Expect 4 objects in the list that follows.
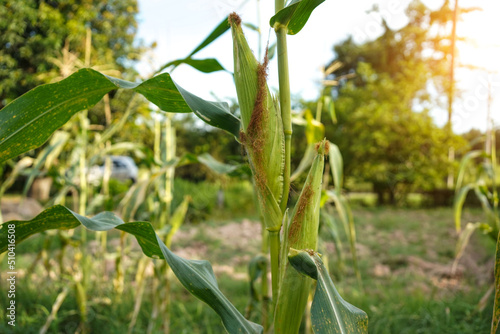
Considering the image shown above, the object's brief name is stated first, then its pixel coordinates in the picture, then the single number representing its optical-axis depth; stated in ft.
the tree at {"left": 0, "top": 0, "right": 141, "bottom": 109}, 21.90
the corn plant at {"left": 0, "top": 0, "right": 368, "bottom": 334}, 1.58
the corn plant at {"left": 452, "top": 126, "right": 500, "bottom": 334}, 5.25
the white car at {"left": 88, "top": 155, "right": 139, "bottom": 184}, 33.78
